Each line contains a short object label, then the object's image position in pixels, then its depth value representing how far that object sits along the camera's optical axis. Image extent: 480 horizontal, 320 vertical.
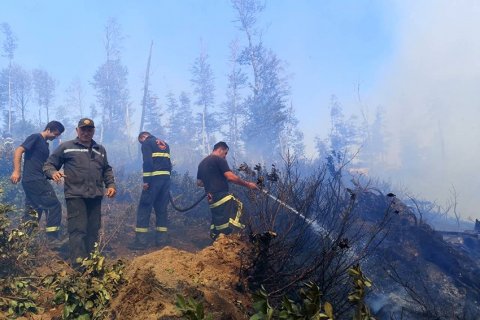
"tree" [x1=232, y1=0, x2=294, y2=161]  29.28
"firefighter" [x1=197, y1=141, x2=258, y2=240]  6.18
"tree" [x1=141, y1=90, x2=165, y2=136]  46.59
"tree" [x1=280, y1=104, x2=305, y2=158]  35.09
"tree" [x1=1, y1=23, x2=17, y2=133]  44.34
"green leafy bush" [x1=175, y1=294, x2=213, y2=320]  1.19
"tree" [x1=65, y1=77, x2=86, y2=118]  59.79
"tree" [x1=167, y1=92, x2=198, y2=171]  40.09
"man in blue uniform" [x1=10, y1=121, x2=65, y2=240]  5.96
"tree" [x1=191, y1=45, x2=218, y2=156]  41.62
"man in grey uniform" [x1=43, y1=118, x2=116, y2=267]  4.48
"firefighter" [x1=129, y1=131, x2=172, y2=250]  7.23
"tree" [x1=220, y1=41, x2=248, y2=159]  39.16
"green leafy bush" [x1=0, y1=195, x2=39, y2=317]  3.07
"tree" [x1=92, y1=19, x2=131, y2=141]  45.06
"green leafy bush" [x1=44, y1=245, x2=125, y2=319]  2.75
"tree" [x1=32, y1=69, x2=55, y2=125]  51.90
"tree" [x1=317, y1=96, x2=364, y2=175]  50.69
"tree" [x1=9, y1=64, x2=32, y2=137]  46.28
